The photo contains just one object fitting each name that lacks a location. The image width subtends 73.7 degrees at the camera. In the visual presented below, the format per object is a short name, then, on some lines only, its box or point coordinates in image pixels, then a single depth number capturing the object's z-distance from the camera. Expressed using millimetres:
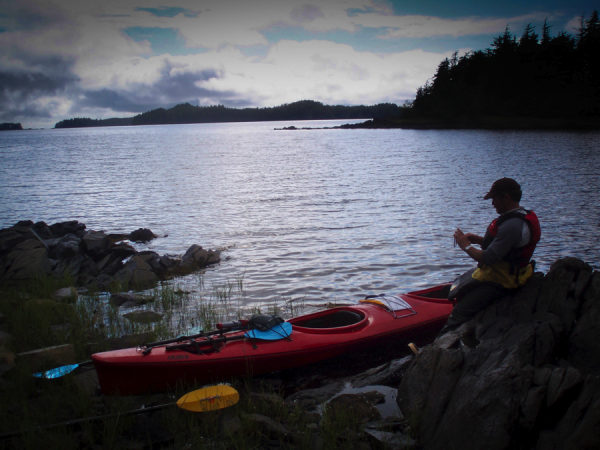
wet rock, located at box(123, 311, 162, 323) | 6435
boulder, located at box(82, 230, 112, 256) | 10055
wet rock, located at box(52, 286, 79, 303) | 6980
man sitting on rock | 4246
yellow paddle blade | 3787
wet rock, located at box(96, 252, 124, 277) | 9383
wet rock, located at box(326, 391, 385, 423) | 3840
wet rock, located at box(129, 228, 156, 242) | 13234
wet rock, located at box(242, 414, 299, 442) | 3477
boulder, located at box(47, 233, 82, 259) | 9883
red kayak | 4367
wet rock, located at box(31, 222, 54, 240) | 12625
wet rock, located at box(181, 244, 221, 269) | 10125
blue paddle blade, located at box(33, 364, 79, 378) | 4164
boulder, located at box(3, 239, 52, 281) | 8573
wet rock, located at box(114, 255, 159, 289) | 8633
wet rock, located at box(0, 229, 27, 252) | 10122
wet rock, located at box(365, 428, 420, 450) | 3424
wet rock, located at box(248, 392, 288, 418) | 3918
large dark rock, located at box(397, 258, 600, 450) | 3033
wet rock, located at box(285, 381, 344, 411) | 4438
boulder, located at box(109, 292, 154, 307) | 7426
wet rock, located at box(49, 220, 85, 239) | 12906
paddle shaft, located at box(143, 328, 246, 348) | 4656
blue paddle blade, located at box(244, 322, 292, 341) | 5074
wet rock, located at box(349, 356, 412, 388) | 4812
